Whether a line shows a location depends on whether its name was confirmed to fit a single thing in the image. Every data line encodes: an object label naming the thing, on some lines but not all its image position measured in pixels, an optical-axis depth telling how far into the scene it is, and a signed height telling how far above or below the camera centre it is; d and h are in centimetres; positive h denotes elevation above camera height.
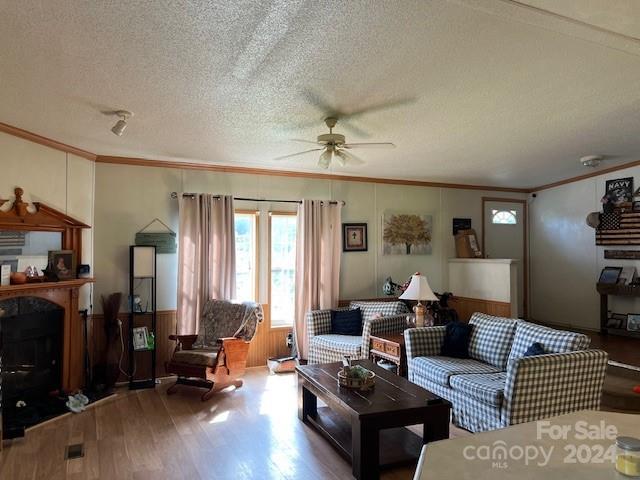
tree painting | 633 +31
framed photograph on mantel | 418 -7
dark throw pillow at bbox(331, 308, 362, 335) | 532 -82
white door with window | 713 +37
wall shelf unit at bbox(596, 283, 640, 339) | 575 -56
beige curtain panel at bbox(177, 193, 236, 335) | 503 +1
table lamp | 457 -40
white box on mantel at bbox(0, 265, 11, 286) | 366 -16
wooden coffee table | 277 -109
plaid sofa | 309 -98
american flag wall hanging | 584 +36
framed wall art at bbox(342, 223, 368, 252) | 604 +25
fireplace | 377 -96
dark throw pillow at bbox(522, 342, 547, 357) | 331 -73
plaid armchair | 479 -86
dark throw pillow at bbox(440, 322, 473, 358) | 415 -83
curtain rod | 511 +71
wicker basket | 324 -96
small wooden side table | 439 -99
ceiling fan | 352 +92
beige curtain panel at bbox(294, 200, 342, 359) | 559 -6
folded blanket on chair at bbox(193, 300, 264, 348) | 480 -73
